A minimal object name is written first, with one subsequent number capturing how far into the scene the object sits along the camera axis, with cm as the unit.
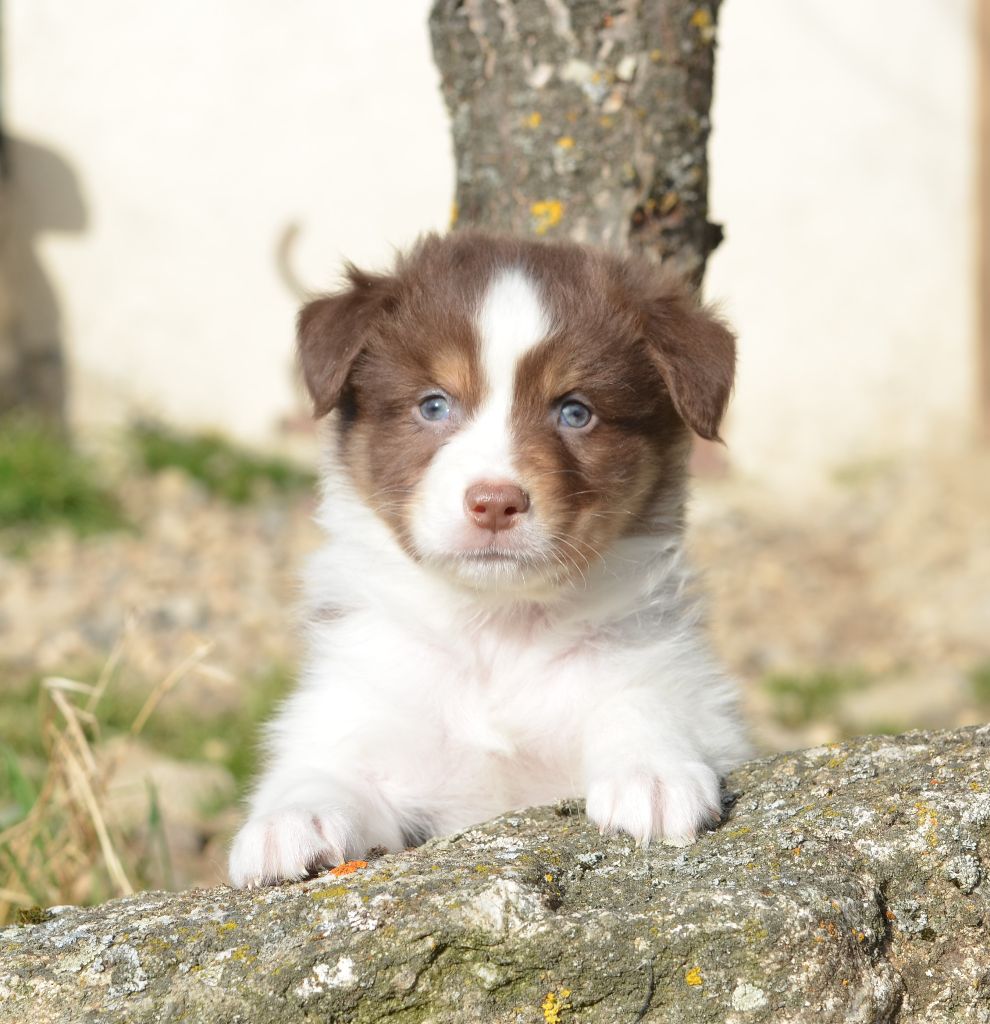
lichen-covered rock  203
